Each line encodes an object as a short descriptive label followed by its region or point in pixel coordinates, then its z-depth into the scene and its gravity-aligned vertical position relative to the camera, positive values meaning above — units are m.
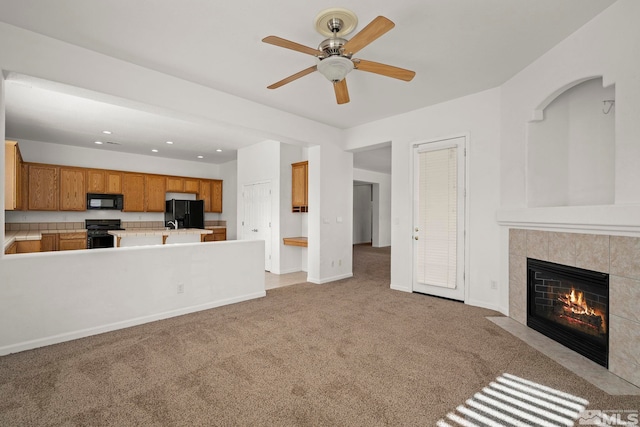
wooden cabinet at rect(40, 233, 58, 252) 5.68 -0.60
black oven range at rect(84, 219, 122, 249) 6.35 -0.44
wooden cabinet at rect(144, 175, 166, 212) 7.42 +0.48
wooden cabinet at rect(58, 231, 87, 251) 5.92 -0.59
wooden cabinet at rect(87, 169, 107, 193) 6.59 +0.67
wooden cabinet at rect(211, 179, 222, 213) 8.48 +0.47
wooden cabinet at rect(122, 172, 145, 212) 7.09 +0.49
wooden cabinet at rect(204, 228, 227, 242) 8.10 -0.64
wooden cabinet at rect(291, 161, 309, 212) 5.89 +0.52
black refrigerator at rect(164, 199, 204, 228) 7.54 -0.04
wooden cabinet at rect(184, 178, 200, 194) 7.97 +0.71
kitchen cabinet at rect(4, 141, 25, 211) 4.31 +0.55
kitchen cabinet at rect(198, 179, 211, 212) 8.27 +0.52
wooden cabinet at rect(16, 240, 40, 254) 4.34 -0.52
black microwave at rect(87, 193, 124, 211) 6.61 +0.23
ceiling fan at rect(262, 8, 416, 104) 2.17 +1.26
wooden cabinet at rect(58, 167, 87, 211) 6.29 +0.45
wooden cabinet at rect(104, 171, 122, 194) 6.83 +0.68
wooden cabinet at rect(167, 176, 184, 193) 7.71 +0.71
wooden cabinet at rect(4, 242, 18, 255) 3.51 -0.48
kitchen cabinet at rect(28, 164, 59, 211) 5.94 +0.48
